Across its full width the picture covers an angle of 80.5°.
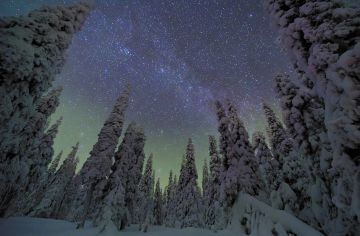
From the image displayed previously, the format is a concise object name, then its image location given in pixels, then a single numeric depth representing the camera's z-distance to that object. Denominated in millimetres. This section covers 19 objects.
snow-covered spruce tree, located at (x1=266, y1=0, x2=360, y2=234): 4512
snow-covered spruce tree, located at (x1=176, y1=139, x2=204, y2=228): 28391
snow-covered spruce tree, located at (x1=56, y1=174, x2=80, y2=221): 42419
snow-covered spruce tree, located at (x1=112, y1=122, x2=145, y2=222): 25492
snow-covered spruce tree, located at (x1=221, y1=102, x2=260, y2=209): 14969
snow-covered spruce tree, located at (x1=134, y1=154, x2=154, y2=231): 40250
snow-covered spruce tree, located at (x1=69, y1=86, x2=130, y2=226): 22453
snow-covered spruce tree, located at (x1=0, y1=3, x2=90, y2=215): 8352
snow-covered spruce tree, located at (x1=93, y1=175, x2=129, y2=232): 17392
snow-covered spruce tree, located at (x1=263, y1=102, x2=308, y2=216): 13055
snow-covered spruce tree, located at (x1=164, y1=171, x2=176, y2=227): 30644
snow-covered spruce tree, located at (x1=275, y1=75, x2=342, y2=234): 8578
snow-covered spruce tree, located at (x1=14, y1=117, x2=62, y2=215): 22844
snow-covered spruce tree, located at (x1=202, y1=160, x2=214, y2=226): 28266
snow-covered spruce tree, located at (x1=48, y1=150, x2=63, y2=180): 46841
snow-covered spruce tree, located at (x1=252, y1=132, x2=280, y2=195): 23300
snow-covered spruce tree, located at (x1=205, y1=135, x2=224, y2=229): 27033
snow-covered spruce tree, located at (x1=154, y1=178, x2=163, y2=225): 39294
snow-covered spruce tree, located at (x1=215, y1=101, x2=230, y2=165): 18453
